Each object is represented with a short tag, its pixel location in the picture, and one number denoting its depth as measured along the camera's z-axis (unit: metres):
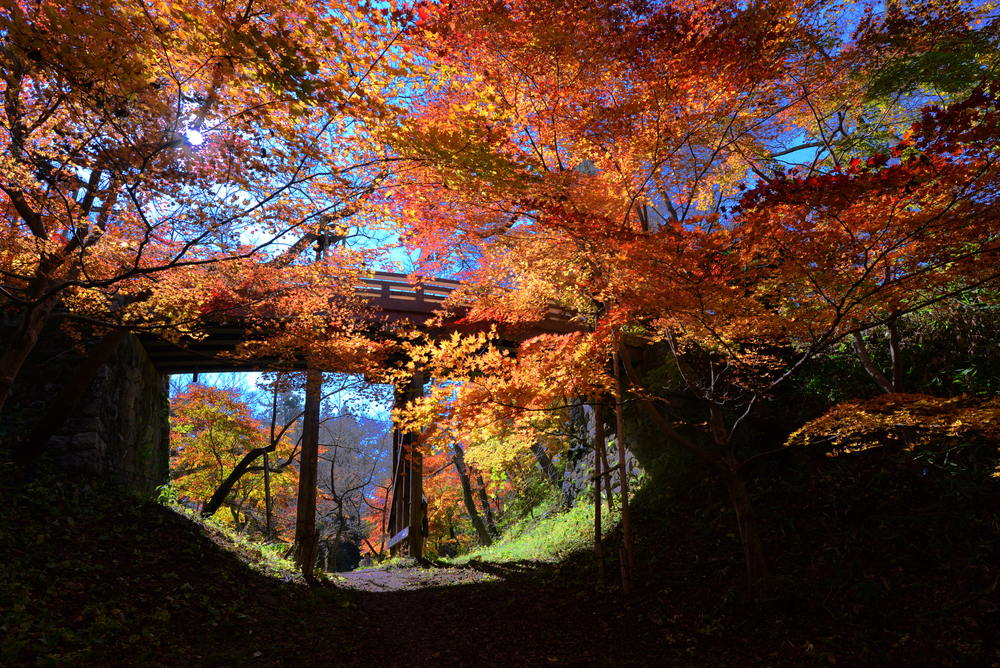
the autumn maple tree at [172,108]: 3.59
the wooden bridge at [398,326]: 9.51
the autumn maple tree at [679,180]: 3.80
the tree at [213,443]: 12.85
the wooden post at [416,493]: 10.02
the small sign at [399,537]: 11.45
